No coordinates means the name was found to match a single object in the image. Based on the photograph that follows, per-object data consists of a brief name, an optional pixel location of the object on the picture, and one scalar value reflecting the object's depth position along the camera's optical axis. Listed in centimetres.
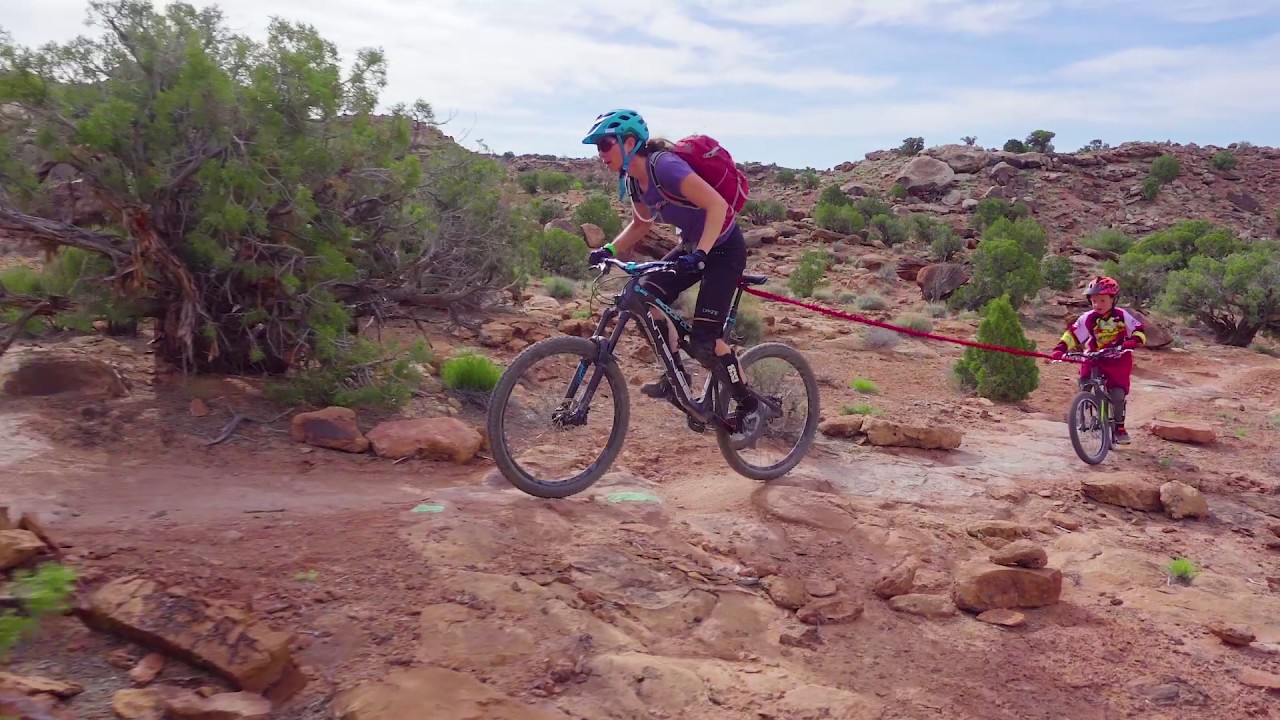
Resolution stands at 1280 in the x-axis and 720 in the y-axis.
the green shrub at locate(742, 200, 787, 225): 3198
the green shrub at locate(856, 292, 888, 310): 1838
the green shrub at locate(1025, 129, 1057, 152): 4797
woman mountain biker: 424
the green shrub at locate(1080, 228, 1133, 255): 2933
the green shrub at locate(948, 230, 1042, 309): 1903
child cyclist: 763
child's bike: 727
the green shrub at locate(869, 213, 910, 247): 2955
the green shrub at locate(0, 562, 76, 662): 246
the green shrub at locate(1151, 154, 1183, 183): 4009
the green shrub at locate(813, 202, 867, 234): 2997
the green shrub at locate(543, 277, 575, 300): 1312
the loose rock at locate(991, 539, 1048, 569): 443
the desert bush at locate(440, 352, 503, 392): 685
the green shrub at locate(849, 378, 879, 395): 1003
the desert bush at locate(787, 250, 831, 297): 1920
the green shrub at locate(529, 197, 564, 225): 1849
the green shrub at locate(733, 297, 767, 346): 1216
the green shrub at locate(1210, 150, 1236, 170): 4225
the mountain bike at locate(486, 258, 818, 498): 433
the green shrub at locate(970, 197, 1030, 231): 3262
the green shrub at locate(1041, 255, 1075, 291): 2164
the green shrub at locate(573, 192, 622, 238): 1997
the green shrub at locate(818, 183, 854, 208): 3425
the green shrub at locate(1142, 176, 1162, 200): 3844
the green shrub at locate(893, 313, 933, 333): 1580
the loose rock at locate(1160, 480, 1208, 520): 605
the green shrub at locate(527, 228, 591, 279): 1569
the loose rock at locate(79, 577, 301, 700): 255
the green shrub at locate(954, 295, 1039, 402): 1072
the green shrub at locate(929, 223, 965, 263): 2573
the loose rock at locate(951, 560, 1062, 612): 424
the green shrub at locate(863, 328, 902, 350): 1362
